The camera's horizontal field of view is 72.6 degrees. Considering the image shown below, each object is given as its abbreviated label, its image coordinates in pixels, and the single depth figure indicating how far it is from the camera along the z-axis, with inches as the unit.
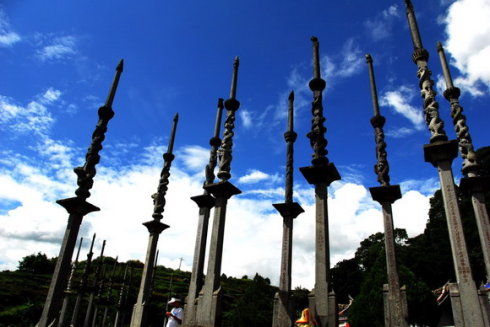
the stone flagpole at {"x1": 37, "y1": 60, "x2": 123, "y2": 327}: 367.6
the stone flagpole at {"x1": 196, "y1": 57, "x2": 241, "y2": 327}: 382.9
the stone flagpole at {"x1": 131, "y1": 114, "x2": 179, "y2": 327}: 502.3
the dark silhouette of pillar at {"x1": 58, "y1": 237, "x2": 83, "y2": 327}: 561.2
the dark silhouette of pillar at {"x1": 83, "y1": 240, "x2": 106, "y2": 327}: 805.9
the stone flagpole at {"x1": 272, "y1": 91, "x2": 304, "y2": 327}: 407.0
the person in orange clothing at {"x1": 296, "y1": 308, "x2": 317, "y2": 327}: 318.0
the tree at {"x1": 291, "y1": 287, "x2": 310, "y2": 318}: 2006.6
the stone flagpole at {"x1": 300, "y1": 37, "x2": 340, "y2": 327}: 331.9
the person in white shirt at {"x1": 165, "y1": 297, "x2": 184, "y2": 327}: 420.5
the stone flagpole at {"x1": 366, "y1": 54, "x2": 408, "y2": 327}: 386.3
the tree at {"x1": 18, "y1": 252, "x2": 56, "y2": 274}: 2346.2
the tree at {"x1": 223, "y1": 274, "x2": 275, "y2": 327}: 1216.2
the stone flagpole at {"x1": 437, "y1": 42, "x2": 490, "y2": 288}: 424.2
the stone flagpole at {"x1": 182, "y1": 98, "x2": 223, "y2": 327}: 462.9
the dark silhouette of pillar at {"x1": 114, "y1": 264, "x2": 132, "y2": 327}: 913.9
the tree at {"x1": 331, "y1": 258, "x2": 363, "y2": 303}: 2527.1
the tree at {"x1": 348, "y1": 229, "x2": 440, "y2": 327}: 1285.7
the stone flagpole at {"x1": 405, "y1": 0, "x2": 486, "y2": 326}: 327.6
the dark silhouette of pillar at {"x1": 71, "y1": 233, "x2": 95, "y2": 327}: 706.8
